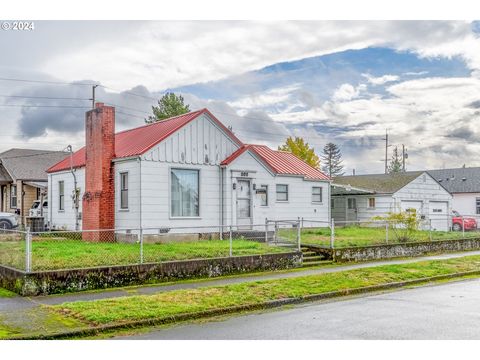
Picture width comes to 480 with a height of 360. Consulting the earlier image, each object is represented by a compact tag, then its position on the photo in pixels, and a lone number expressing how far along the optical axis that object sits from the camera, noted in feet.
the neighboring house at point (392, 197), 114.32
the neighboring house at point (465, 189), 152.15
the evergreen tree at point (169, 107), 159.53
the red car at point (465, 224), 129.70
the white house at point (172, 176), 68.44
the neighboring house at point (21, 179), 120.16
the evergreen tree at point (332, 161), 313.61
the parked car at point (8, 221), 96.12
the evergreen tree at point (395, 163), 298.27
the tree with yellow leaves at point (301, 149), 178.81
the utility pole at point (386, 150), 193.98
